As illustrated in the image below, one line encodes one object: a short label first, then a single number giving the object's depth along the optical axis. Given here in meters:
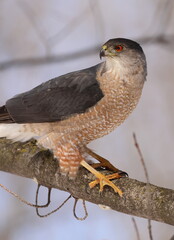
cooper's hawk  8.21
